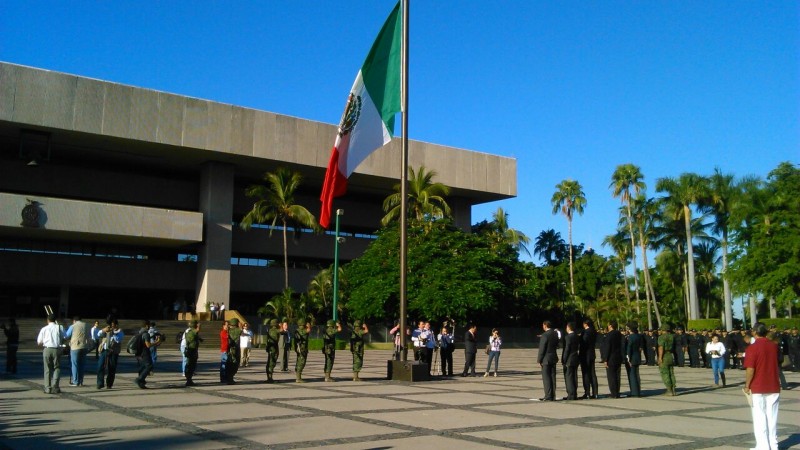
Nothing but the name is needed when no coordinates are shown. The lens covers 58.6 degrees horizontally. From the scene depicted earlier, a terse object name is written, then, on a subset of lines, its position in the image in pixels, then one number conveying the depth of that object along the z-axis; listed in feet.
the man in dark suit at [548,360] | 48.16
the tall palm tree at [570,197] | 216.13
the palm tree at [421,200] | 151.64
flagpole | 60.71
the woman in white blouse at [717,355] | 62.03
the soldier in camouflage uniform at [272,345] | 58.34
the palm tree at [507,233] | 186.83
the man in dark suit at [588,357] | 50.52
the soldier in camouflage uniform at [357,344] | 60.75
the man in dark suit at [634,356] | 52.70
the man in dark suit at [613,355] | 51.57
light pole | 112.57
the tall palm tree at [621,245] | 228.02
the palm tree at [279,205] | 140.05
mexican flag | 58.70
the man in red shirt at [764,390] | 28.30
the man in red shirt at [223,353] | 55.11
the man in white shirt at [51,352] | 45.93
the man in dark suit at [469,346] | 70.44
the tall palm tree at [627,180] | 198.49
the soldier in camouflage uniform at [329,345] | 60.23
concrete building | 126.82
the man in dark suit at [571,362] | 48.85
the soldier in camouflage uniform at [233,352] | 54.49
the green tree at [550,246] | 262.88
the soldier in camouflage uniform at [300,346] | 58.23
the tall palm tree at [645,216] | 198.90
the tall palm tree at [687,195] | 179.63
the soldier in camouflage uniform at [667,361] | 52.49
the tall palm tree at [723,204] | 175.22
